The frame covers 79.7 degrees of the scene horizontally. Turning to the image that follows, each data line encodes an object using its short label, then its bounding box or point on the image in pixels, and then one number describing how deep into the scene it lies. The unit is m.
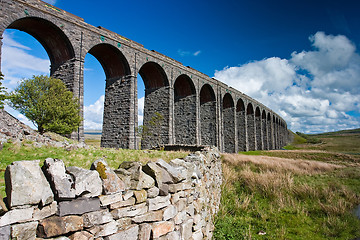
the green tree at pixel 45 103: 13.21
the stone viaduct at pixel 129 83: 16.23
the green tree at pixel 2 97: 11.70
